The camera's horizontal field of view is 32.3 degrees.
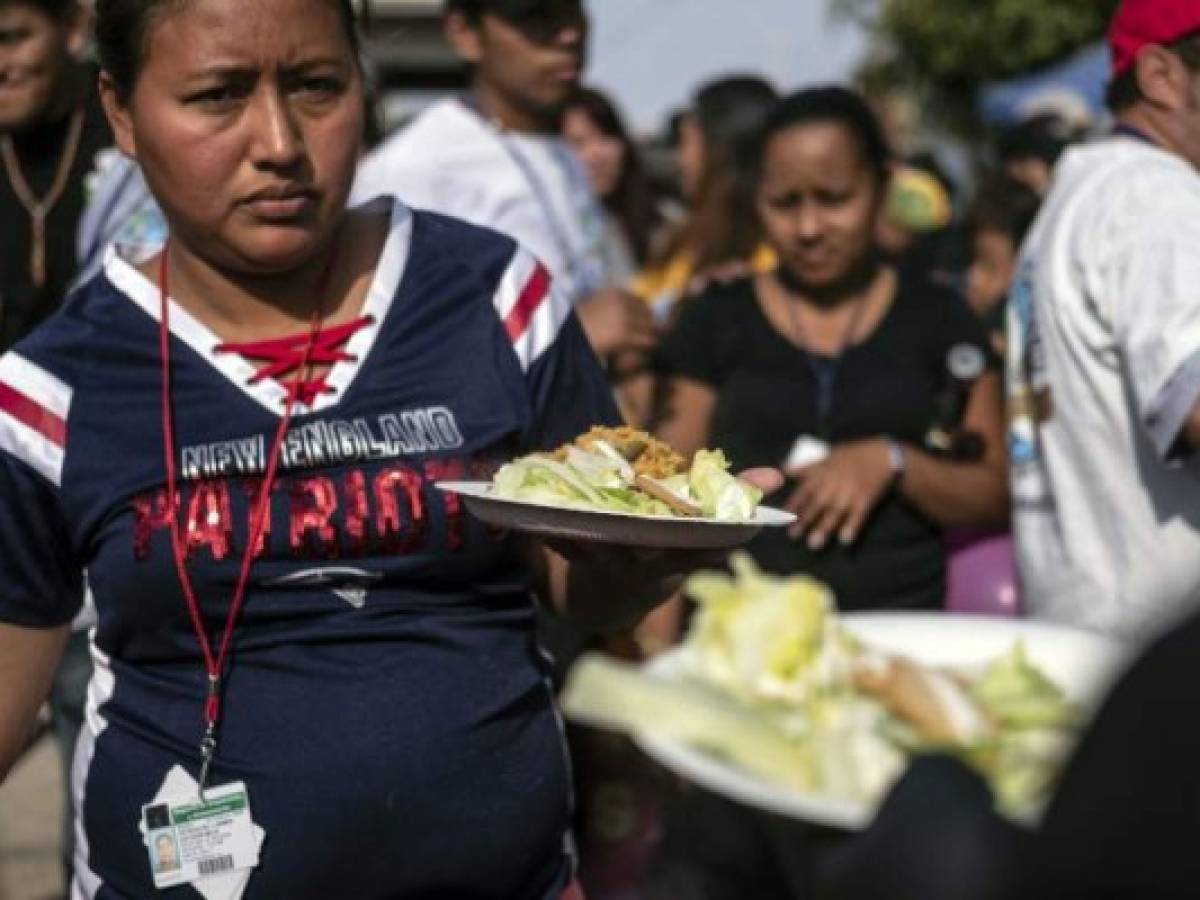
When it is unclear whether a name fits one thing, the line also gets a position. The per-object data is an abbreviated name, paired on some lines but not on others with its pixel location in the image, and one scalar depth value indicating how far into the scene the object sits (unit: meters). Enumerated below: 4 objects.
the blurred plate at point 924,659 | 1.54
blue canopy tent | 17.12
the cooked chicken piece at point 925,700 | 1.61
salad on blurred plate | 1.58
